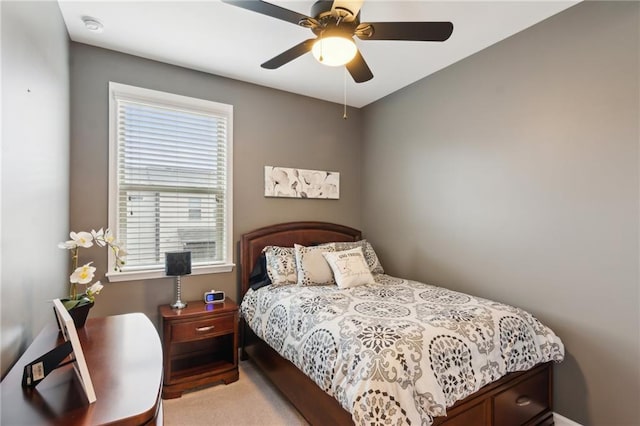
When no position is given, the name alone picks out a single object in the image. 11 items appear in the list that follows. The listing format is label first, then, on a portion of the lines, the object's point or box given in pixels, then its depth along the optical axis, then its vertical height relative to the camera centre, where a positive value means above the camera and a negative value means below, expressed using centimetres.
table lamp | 260 -44
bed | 149 -87
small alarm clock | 287 -78
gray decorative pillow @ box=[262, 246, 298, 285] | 292 -51
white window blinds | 271 +30
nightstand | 247 -122
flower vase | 153 -51
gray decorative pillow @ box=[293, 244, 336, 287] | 286 -51
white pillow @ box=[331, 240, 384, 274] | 331 -46
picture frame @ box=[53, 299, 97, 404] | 90 -45
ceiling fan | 166 +104
